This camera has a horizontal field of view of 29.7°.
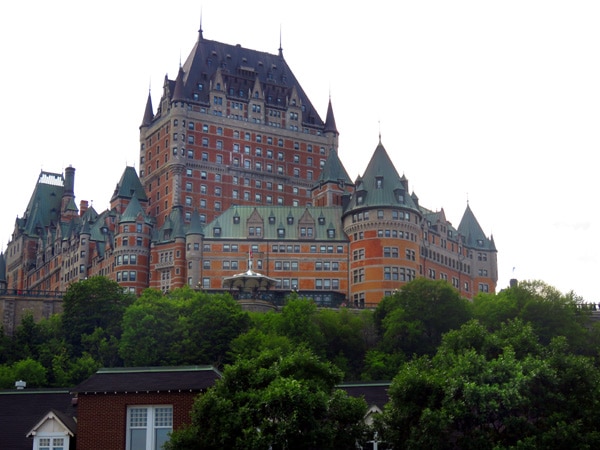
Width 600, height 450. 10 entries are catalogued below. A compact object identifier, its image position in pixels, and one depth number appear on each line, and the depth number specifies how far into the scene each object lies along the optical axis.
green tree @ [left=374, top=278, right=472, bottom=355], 133.38
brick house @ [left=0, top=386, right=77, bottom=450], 59.31
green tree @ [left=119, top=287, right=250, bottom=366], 125.31
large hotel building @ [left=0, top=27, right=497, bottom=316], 167.12
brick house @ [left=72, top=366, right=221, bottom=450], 59.28
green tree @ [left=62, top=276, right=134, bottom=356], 140.50
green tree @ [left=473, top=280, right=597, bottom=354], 121.44
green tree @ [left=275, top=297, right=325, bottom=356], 130.62
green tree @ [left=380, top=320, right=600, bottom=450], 58.41
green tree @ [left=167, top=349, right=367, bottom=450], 56.91
